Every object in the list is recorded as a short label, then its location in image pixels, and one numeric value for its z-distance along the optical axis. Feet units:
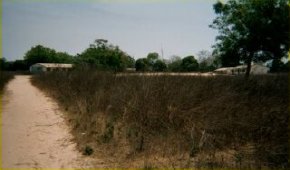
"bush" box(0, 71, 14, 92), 60.94
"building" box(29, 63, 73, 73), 228.88
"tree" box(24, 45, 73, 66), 277.23
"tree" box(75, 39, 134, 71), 219.41
